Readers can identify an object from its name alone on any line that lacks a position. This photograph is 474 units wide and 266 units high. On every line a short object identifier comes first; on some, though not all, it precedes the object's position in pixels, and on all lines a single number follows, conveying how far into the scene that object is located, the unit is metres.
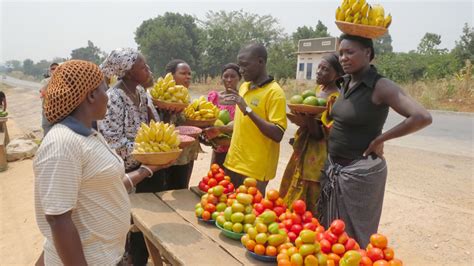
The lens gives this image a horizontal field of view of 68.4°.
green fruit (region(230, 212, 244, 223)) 2.12
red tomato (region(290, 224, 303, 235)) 1.95
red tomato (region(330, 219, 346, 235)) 1.84
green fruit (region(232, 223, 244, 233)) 2.08
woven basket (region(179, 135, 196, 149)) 2.68
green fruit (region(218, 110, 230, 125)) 3.66
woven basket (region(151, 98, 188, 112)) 3.06
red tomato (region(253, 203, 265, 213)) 2.20
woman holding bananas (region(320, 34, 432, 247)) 2.27
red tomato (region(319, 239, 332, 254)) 1.79
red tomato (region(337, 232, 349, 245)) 1.82
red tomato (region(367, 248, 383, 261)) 1.70
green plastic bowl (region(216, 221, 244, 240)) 2.09
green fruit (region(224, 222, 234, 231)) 2.12
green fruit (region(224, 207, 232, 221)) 2.17
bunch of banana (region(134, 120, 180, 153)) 2.23
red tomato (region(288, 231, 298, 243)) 1.93
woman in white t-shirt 1.34
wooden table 1.93
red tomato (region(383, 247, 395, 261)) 1.71
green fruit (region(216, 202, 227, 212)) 2.34
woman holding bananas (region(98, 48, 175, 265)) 2.66
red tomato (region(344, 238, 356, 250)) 1.78
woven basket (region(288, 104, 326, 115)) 2.86
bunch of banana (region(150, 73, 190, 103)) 3.13
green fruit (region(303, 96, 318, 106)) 2.91
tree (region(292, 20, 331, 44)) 40.12
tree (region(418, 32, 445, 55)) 39.97
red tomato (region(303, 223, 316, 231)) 1.96
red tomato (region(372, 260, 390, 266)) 1.62
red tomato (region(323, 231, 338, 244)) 1.82
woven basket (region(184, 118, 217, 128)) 3.35
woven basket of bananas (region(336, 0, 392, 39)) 2.30
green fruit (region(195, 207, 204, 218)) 2.39
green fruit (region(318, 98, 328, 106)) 2.94
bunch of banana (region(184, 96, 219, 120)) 3.44
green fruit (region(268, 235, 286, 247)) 1.86
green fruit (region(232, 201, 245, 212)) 2.16
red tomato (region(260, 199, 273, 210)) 2.21
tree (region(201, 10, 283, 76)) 39.34
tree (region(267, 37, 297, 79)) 33.47
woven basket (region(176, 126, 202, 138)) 3.03
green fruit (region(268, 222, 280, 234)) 1.94
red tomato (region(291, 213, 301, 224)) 2.03
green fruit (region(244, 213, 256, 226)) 2.12
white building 30.75
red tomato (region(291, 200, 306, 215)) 2.08
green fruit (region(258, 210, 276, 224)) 2.00
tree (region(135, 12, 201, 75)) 39.59
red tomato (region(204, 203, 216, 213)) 2.35
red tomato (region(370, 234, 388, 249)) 1.74
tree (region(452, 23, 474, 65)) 26.55
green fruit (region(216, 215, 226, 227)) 2.18
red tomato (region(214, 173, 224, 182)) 2.72
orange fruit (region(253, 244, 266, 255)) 1.86
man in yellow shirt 2.75
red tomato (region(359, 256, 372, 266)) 1.68
